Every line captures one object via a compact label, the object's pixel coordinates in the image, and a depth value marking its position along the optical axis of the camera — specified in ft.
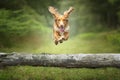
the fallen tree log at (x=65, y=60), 41.03
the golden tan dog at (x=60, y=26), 43.16
